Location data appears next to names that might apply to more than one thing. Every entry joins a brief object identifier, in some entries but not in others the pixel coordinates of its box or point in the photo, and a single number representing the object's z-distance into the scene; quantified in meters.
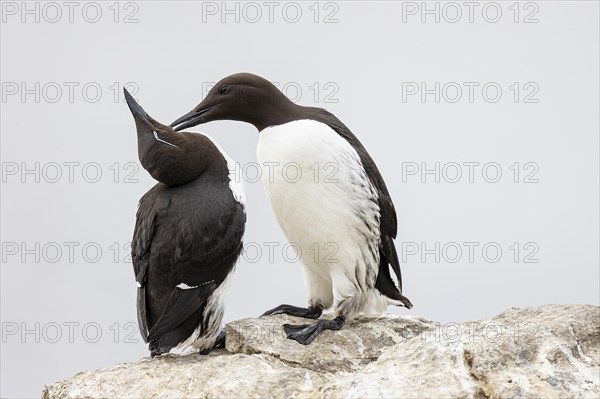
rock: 12.84
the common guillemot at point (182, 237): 15.09
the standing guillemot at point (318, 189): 16.42
